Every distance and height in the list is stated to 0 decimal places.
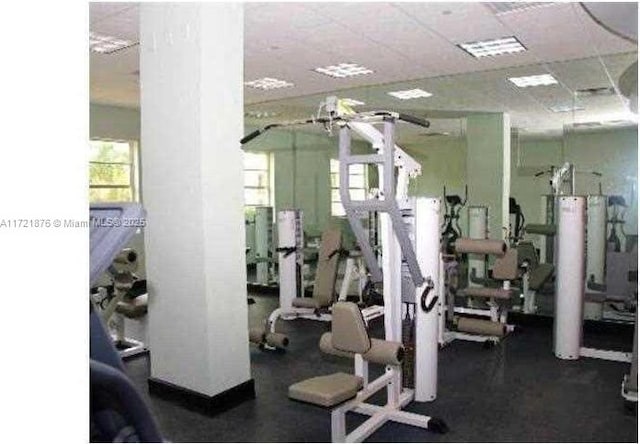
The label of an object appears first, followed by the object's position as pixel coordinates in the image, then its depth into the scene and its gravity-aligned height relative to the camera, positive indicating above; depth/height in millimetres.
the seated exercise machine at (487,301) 3760 -794
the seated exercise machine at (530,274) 4500 -582
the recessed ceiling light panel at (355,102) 5863 +1226
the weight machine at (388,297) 2178 -440
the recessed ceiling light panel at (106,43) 3932 +1332
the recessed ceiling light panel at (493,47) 4051 +1322
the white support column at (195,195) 2627 +81
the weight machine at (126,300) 3134 -649
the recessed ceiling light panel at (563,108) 5109 +1016
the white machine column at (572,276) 3619 -476
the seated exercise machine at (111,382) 1038 -339
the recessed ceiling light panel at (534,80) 4918 +1249
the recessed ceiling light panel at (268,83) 5391 +1364
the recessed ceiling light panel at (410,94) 5578 +1270
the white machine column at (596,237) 4293 -240
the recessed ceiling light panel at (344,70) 4800 +1342
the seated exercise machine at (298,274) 4560 -609
